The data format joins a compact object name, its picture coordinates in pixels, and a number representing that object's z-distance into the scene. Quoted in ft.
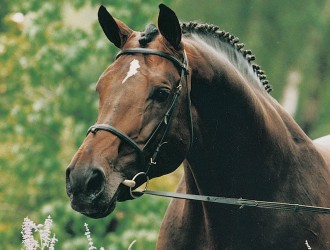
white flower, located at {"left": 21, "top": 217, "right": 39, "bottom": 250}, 31.01
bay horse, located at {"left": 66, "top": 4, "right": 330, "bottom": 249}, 29.55
